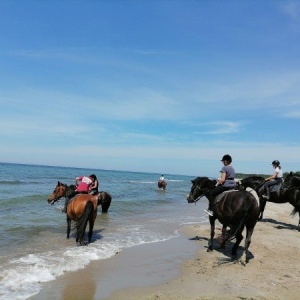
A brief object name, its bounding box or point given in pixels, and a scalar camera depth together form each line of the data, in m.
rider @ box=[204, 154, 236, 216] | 9.15
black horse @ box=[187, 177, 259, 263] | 7.99
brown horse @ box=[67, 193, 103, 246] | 9.46
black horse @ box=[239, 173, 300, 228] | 13.59
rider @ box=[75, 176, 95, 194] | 10.98
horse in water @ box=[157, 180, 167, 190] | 40.99
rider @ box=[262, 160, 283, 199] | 13.86
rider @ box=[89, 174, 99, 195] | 12.04
